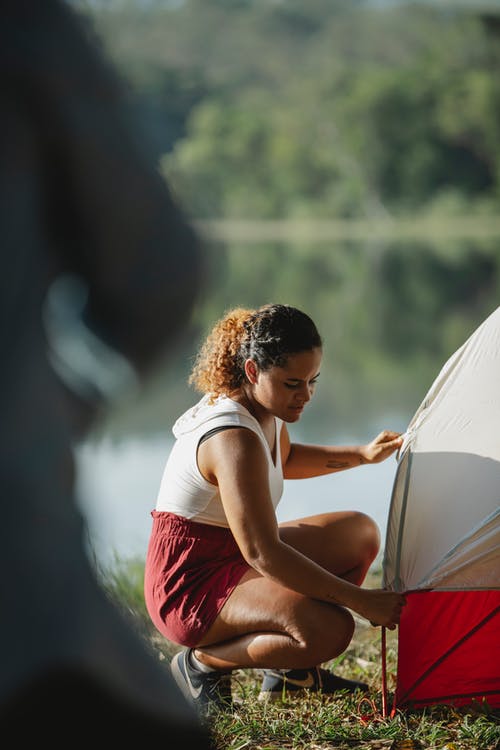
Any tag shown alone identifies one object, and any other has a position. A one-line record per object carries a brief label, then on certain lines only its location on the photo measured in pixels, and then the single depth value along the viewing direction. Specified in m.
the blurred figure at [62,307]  1.43
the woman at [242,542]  4.16
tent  4.45
